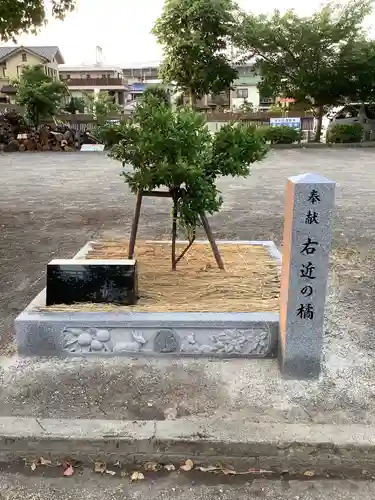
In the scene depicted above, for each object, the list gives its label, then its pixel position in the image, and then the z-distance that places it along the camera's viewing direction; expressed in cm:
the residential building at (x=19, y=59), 4525
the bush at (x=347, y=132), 2234
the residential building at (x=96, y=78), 5384
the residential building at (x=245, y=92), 4656
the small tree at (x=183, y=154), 397
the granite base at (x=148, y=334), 353
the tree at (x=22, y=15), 954
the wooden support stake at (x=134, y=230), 449
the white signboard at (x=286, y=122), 2343
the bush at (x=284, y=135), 2203
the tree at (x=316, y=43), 2081
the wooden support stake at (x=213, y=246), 443
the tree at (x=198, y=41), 2148
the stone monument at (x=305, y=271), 307
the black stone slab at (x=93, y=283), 375
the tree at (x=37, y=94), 2095
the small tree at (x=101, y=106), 2355
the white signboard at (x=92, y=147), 2146
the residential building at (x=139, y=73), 7388
